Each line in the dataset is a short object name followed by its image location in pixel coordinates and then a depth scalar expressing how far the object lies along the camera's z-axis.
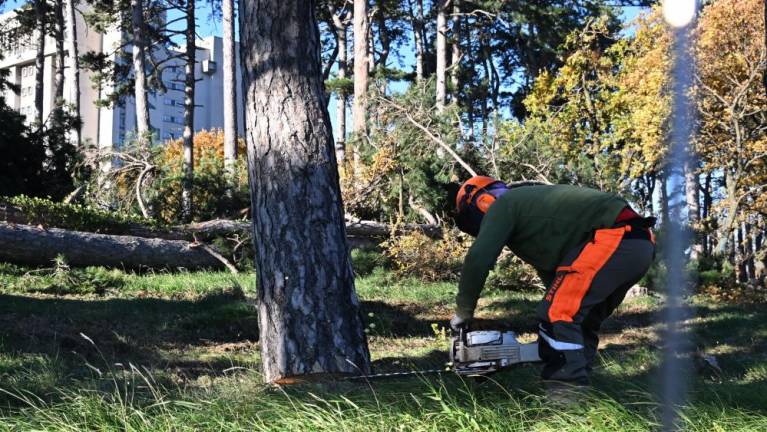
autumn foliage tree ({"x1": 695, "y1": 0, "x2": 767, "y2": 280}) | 14.87
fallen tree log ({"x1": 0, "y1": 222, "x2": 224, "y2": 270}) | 11.44
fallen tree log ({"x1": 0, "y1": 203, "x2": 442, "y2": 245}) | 12.35
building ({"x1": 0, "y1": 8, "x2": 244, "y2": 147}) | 51.44
